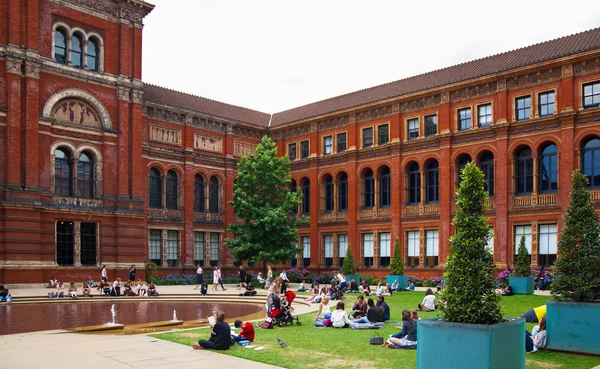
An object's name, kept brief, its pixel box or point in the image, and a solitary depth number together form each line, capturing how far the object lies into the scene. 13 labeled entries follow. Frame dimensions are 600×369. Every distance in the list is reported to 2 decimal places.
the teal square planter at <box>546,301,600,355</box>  14.05
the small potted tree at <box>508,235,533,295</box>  31.22
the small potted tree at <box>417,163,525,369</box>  10.24
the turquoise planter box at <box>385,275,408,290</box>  36.69
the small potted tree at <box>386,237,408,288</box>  36.75
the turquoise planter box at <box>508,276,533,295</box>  31.17
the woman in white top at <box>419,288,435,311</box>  23.46
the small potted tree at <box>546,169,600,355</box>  14.18
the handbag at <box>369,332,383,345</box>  15.53
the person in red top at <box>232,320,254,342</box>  15.52
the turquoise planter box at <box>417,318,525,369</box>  10.14
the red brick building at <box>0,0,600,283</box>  38.62
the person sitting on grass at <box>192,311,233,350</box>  14.50
